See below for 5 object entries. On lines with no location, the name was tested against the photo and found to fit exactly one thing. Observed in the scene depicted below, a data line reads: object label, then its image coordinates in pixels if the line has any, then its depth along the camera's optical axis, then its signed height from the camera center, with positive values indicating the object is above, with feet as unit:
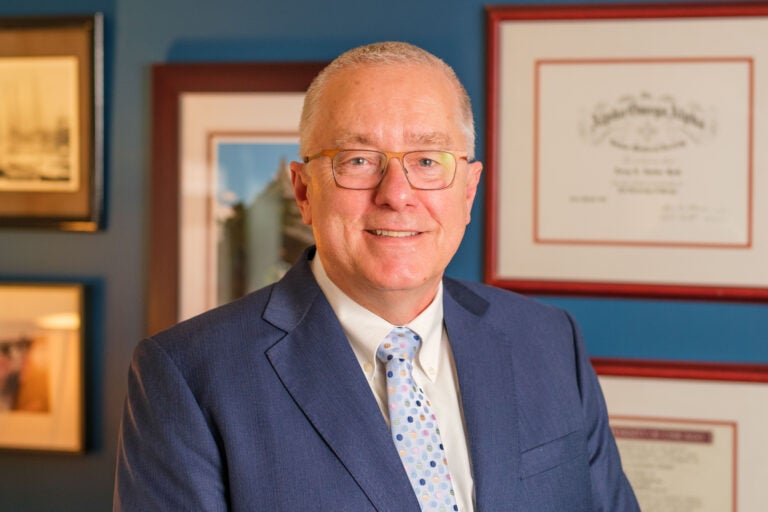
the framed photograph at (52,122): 8.00 +1.14
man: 4.67 -0.71
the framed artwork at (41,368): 8.08 -1.14
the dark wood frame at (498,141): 7.13 +0.94
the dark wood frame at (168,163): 7.82 +0.76
